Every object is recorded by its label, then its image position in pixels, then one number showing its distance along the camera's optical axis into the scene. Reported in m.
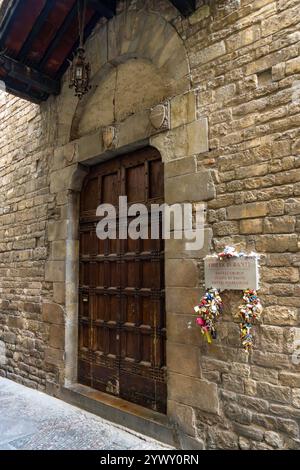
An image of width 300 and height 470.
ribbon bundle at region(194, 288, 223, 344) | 2.64
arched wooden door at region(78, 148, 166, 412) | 3.32
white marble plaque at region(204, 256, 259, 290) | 2.51
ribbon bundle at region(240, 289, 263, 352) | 2.46
